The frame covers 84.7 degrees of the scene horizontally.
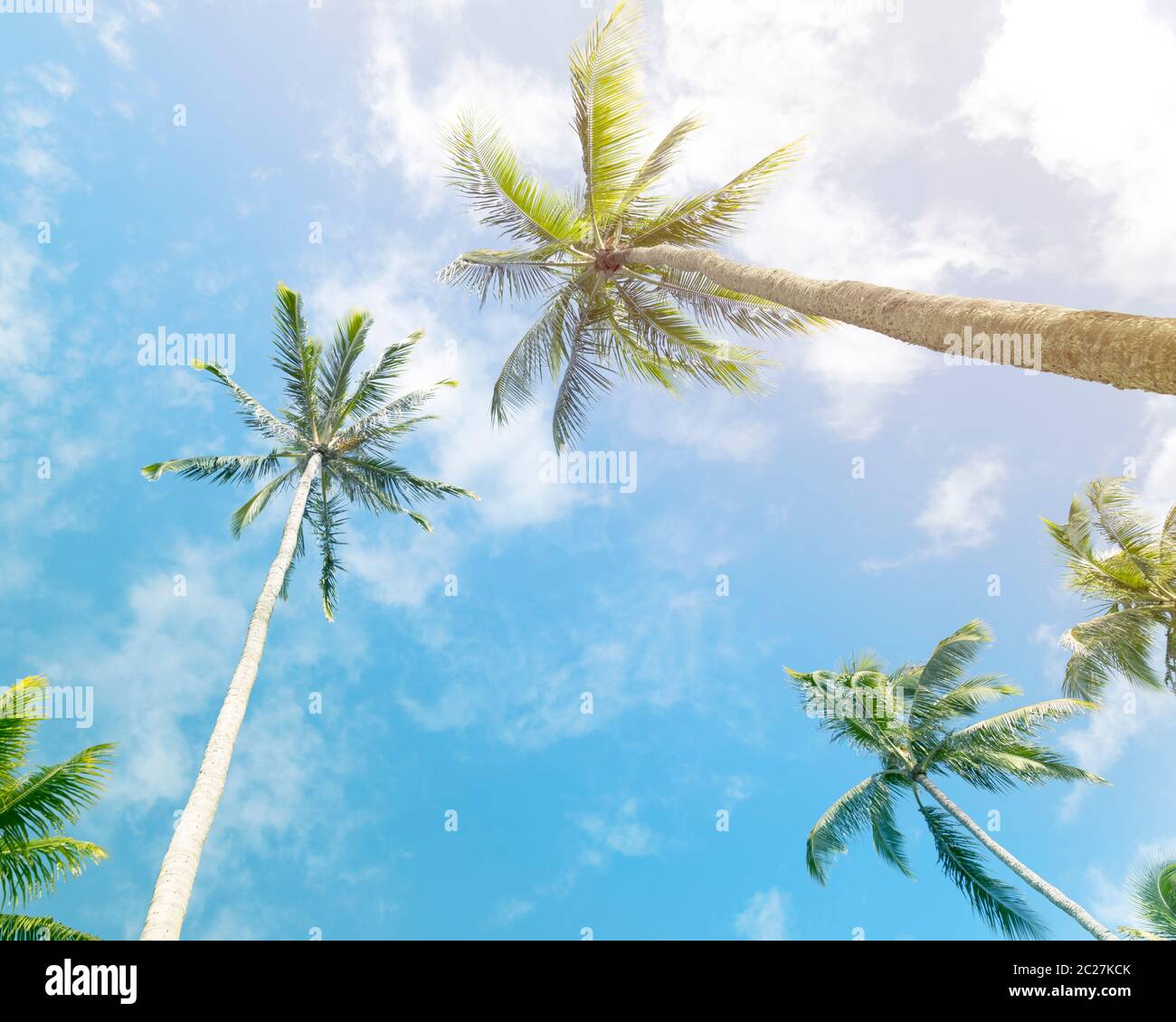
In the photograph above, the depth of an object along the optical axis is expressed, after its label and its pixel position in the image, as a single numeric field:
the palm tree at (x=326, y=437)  13.00
